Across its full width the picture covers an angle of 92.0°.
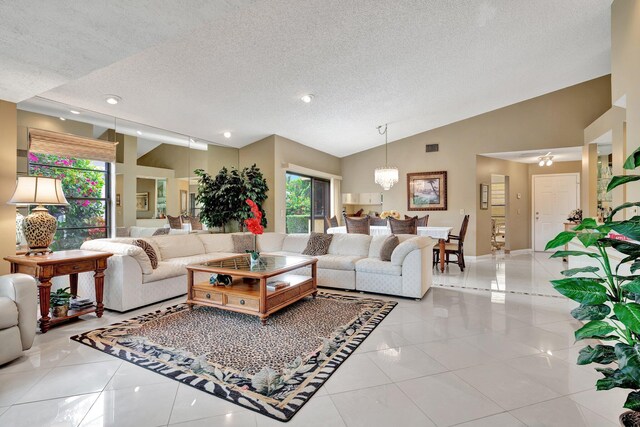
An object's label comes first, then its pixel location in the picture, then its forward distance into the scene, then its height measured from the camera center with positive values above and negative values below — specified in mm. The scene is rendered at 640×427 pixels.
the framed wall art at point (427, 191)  7695 +532
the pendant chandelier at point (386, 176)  6535 +762
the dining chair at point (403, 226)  5520 -256
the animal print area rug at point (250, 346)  2027 -1147
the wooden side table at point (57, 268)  2947 -556
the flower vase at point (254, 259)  3679 -572
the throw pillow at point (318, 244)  5020 -525
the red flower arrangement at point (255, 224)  3640 -138
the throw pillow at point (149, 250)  3874 -471
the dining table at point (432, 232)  5828 -398
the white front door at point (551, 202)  8156 +232
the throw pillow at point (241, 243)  5391 -535
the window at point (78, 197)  3930 +215
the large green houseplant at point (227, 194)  5625 +338
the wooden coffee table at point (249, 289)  3188 -861
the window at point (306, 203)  7026 +238
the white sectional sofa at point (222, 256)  3562 -699
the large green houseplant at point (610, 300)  1231 -380
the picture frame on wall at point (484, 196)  7461 +374
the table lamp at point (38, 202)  3076 +113
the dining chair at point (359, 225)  5793 -248
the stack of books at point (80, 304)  3354 -992
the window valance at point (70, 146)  3712 +883
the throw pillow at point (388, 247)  4398 -510
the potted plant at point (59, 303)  3125 -921
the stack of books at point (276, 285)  3461 -841
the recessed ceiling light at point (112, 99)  3859 +1447
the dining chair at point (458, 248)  5934 -713
